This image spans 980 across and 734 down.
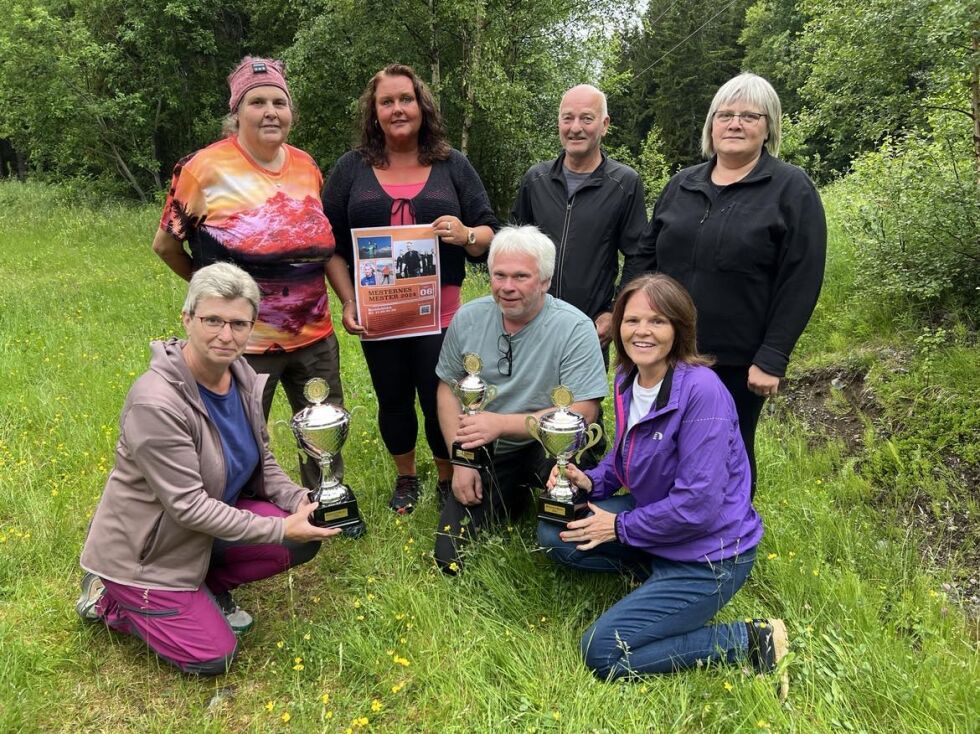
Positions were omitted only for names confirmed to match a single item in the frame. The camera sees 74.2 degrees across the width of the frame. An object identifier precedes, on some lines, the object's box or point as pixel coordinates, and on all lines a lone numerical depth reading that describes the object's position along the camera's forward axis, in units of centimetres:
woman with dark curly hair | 305
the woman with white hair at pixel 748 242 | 265
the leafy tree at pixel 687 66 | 3400
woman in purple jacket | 231
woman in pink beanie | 277
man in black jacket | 333
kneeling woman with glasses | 221
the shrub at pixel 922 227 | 493
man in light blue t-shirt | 276
